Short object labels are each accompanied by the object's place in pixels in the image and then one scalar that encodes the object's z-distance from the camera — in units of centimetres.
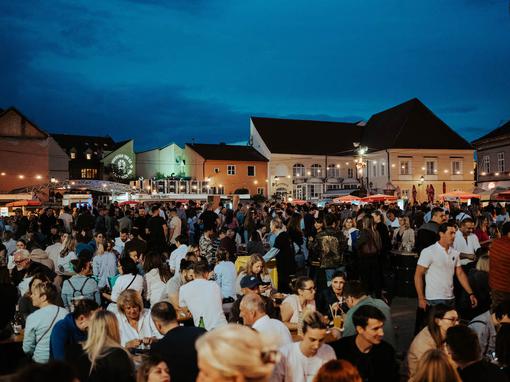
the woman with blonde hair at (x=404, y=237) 1188
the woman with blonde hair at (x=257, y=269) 758
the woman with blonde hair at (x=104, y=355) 401
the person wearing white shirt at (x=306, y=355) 379
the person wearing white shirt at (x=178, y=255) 971
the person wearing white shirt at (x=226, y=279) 813
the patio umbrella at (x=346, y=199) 2411
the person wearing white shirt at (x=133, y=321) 565
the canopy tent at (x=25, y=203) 2697
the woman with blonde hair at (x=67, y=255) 1002
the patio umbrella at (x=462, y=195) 2218
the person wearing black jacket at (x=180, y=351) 421
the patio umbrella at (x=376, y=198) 2273
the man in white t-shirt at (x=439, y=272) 638
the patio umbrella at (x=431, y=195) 2849
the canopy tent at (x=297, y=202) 2906
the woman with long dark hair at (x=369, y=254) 957
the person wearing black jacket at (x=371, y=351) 423
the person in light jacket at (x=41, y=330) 546
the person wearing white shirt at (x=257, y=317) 478
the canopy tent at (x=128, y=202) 2777
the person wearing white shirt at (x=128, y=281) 721
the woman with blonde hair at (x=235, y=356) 193
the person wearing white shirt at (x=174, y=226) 1433
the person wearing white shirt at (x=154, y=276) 790
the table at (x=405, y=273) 1107
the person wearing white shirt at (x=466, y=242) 933
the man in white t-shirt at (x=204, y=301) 615
